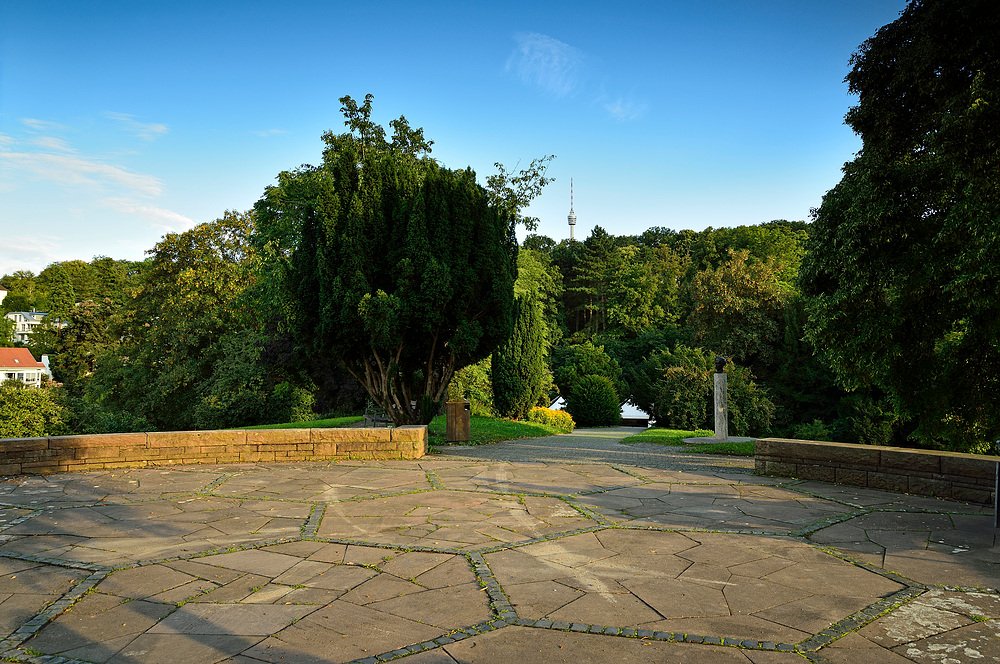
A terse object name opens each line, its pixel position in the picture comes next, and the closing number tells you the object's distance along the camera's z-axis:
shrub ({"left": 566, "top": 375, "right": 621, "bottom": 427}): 25.31
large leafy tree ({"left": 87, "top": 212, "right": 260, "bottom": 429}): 22.17
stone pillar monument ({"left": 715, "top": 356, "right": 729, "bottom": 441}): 13.26
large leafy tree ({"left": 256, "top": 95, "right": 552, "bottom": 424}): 10.53
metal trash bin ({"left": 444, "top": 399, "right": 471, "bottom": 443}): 12.27
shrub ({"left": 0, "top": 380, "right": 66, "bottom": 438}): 18.59
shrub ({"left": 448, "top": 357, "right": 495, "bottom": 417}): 20.48
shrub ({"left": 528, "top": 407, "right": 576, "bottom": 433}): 21.12
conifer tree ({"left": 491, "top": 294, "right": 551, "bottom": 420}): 20.66
